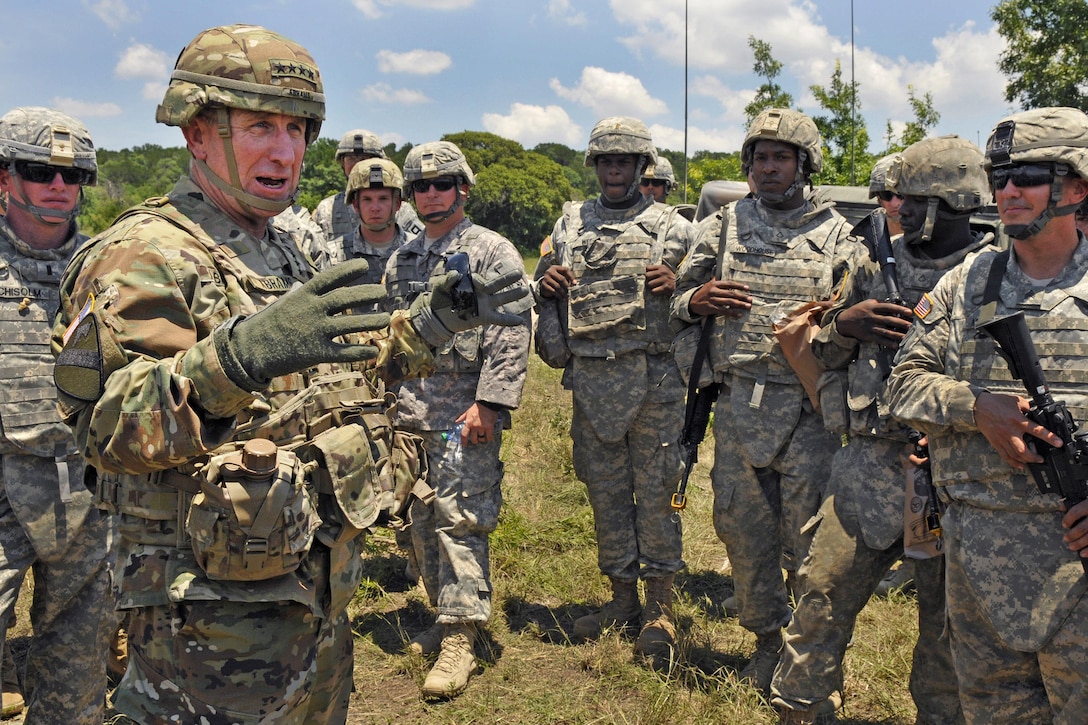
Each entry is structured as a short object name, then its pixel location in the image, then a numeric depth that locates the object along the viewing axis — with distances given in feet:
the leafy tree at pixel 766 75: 56.29
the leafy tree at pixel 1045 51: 52.90
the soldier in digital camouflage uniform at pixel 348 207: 24.93
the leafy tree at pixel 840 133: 55.06
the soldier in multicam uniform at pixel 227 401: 6.89
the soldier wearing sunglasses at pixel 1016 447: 8.81
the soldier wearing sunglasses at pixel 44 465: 12.12
